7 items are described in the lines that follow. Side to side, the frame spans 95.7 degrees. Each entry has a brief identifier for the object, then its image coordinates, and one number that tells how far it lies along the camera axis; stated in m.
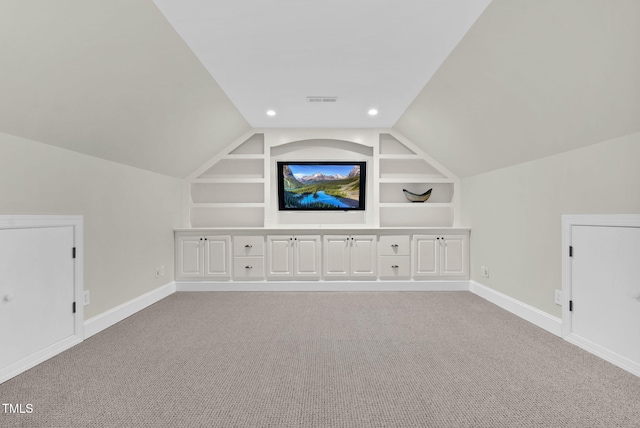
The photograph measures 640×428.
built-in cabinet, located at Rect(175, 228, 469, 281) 4.05
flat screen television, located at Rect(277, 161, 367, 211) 4.52
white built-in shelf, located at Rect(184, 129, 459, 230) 4.41
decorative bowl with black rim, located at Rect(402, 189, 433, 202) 4.45
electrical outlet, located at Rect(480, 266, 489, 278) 3.66
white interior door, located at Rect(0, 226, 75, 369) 1.92
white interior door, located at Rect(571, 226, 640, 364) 1.98
